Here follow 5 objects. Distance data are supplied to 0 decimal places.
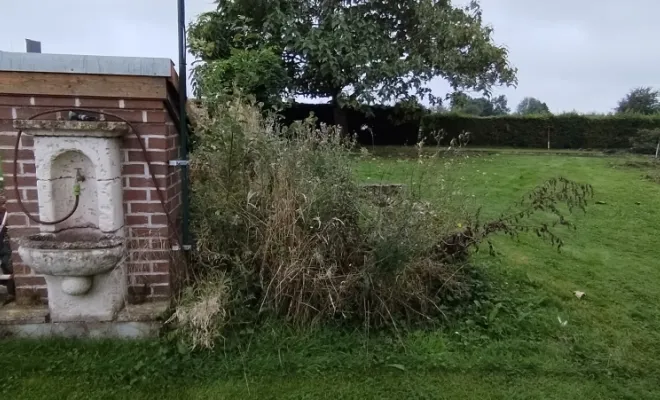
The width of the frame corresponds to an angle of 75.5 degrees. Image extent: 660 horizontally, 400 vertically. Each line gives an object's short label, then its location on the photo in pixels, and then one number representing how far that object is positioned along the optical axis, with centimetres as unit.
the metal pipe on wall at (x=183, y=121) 210
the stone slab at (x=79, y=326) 198
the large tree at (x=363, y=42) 986
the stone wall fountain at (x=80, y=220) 183
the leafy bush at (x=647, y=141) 1356
